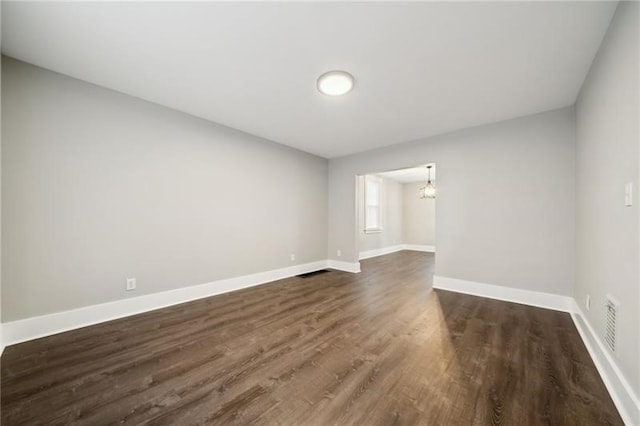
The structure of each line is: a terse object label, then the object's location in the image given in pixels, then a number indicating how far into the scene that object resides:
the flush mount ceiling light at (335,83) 2.20
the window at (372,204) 6.62
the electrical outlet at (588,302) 2.04
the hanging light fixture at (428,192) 6.37
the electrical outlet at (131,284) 2.57
